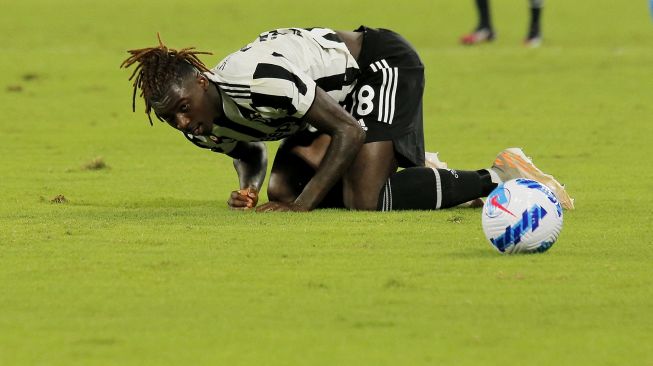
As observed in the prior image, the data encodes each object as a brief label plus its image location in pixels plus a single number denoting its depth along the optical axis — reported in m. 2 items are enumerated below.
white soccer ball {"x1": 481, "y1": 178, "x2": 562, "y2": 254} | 18.22
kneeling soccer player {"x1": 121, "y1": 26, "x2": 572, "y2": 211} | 20.94
